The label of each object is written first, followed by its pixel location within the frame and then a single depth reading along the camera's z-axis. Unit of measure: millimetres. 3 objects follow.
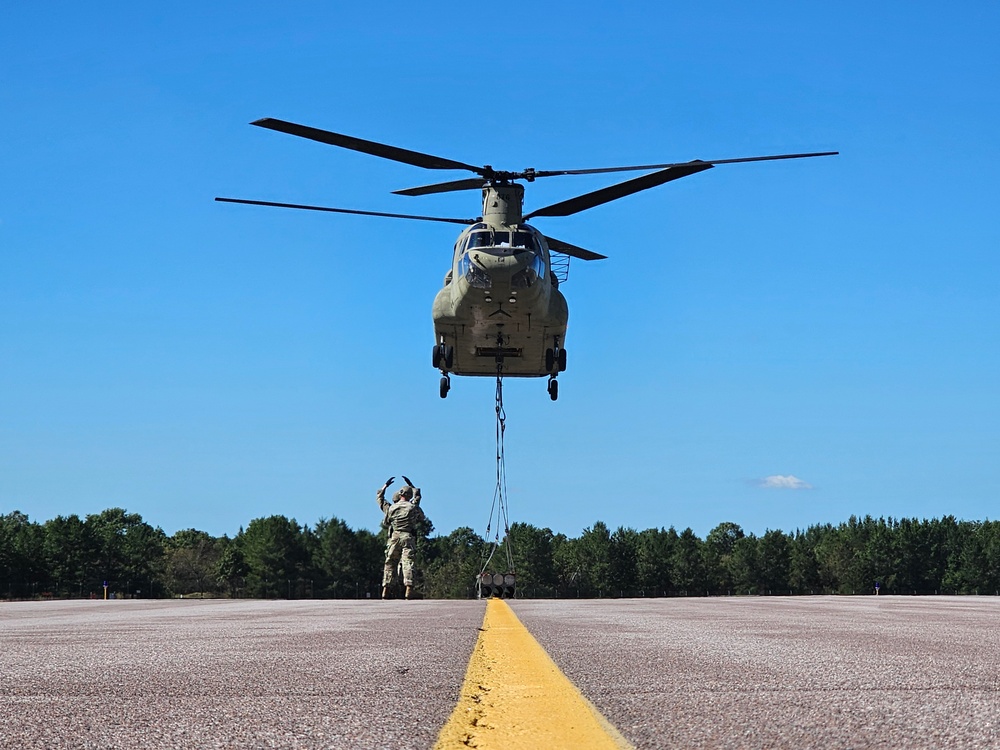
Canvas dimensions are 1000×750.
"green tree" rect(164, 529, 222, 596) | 160750
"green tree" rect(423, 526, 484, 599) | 161000
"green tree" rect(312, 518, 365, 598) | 151375
